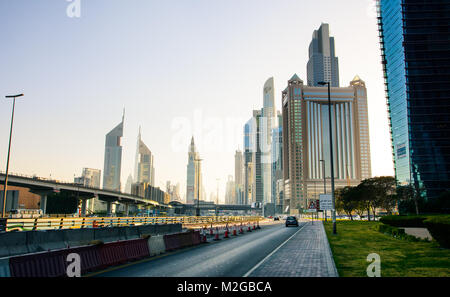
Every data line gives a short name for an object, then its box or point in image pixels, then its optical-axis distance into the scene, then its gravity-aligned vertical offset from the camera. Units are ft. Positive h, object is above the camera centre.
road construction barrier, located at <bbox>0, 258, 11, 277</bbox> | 27.61 -5.21
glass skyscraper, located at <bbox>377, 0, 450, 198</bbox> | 360.07 +125.21
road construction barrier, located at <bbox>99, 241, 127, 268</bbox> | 41.60 -6.17
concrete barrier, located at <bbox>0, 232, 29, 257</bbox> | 49.96 -6.00
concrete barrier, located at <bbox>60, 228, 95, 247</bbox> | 62.57 -6.11
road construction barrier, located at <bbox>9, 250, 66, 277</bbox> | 28.91 -5.48
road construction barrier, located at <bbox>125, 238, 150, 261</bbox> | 47.74 -6.38
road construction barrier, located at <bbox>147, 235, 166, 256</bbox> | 54.44 -6.53
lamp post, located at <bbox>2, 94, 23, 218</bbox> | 133.41 +26.99
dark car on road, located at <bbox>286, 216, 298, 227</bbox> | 181.61 -7.88
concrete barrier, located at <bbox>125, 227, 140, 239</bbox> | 80.77 -6.70
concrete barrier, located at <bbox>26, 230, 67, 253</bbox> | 55.07 -6.14
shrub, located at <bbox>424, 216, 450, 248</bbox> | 56.29 -3.54
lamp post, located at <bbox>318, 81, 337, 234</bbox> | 102.03 -4.90
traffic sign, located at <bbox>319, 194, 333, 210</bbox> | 117.08 +1.71
